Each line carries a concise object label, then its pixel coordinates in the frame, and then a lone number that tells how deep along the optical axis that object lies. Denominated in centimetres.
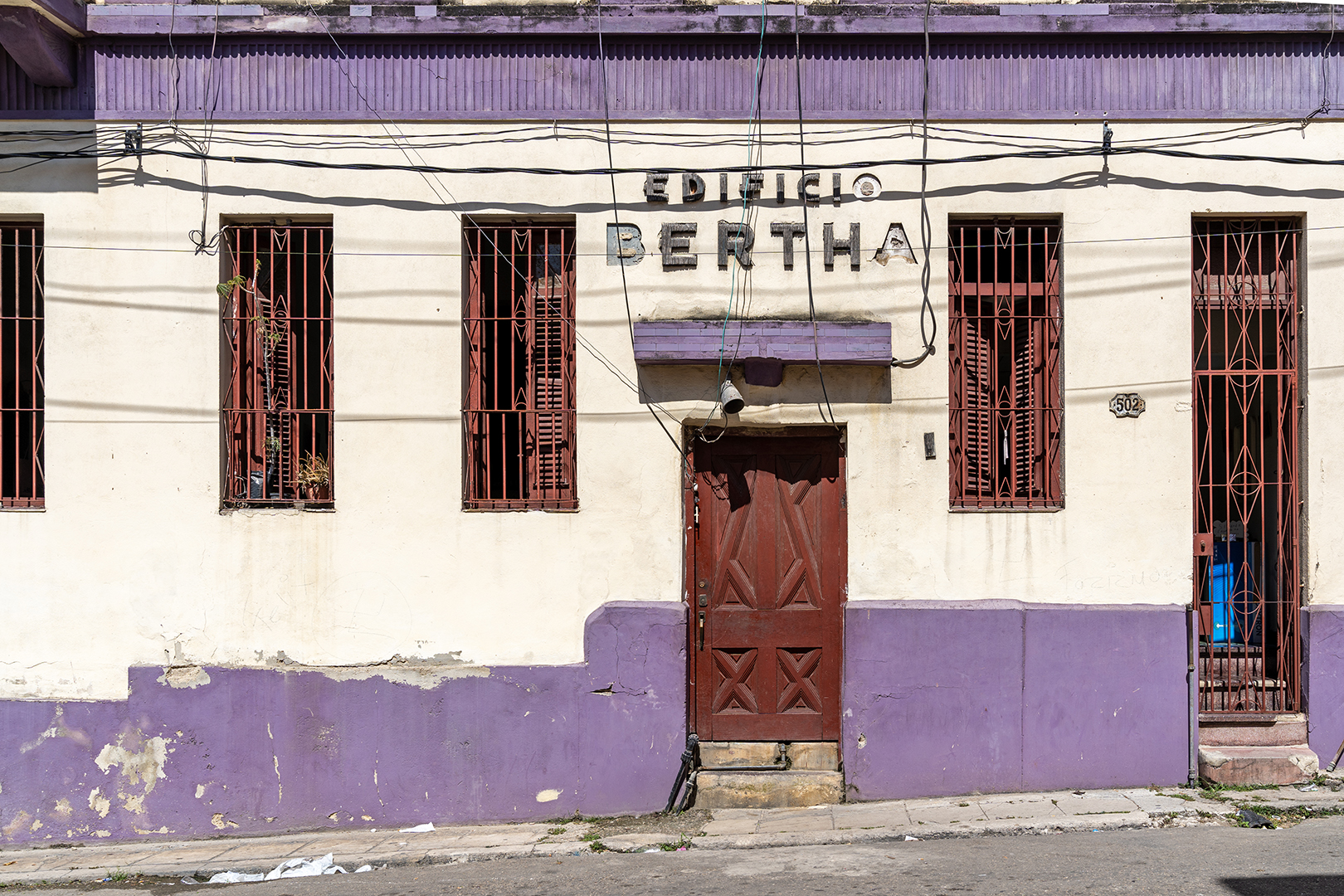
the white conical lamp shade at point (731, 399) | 661
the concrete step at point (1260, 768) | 671
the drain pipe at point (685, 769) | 676
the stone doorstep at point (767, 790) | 686
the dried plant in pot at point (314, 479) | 698
